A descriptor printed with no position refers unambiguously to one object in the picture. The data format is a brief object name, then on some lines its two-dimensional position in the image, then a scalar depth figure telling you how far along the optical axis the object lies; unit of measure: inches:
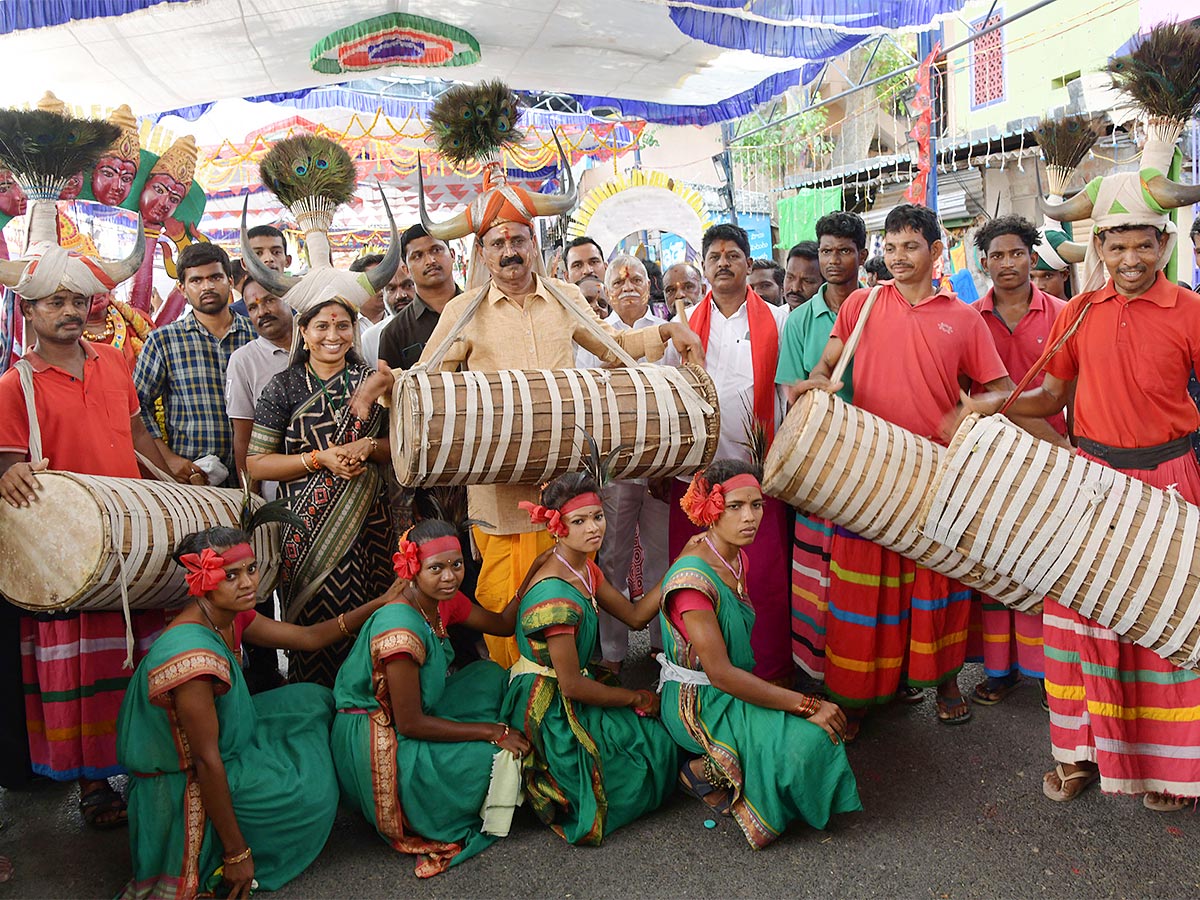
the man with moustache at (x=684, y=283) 185.0
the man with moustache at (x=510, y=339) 123.0
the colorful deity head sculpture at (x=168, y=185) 219.5
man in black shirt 152.0
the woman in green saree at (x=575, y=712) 109.3
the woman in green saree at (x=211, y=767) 96.4
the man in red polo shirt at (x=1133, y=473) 108.3
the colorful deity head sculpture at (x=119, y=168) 208.7
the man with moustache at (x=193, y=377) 142.7
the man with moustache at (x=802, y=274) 188.1
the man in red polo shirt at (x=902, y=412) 127.1
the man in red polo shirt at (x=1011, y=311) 141.7
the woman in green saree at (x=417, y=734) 105.7
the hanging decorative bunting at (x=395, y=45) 272.4
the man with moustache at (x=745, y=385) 144.1
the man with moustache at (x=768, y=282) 212.4
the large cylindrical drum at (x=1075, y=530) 104.0
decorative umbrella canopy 243.1
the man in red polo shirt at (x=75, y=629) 112.0
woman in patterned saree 120.0
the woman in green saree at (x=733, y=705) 105.0
